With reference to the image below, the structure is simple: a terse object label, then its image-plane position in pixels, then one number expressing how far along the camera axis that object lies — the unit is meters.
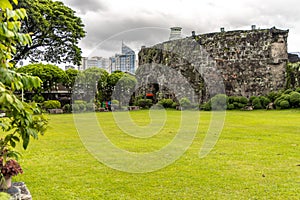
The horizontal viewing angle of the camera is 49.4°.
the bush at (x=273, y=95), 18.17
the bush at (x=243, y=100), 18.23
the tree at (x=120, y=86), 21.88
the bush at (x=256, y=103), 17.88
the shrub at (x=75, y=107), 19.06
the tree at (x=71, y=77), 21.65
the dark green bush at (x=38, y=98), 19.41
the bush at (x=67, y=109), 19.70
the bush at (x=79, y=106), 19.00
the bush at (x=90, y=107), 19.33
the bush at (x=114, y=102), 21.11
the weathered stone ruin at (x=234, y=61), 19.92
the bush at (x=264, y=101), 17.88
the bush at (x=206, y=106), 18.62
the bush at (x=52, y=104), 18.95
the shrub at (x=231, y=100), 18.61
